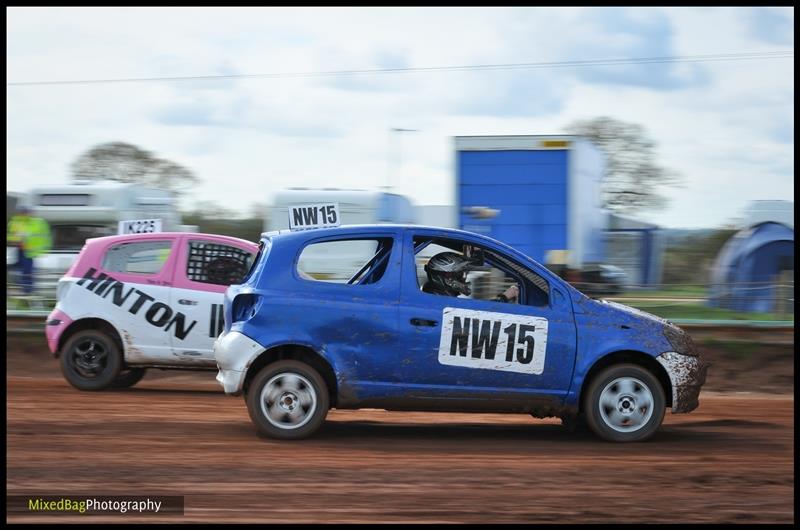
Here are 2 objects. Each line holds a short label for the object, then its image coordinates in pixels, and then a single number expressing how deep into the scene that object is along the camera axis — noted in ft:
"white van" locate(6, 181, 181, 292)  67.67
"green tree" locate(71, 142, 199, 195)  129.39
